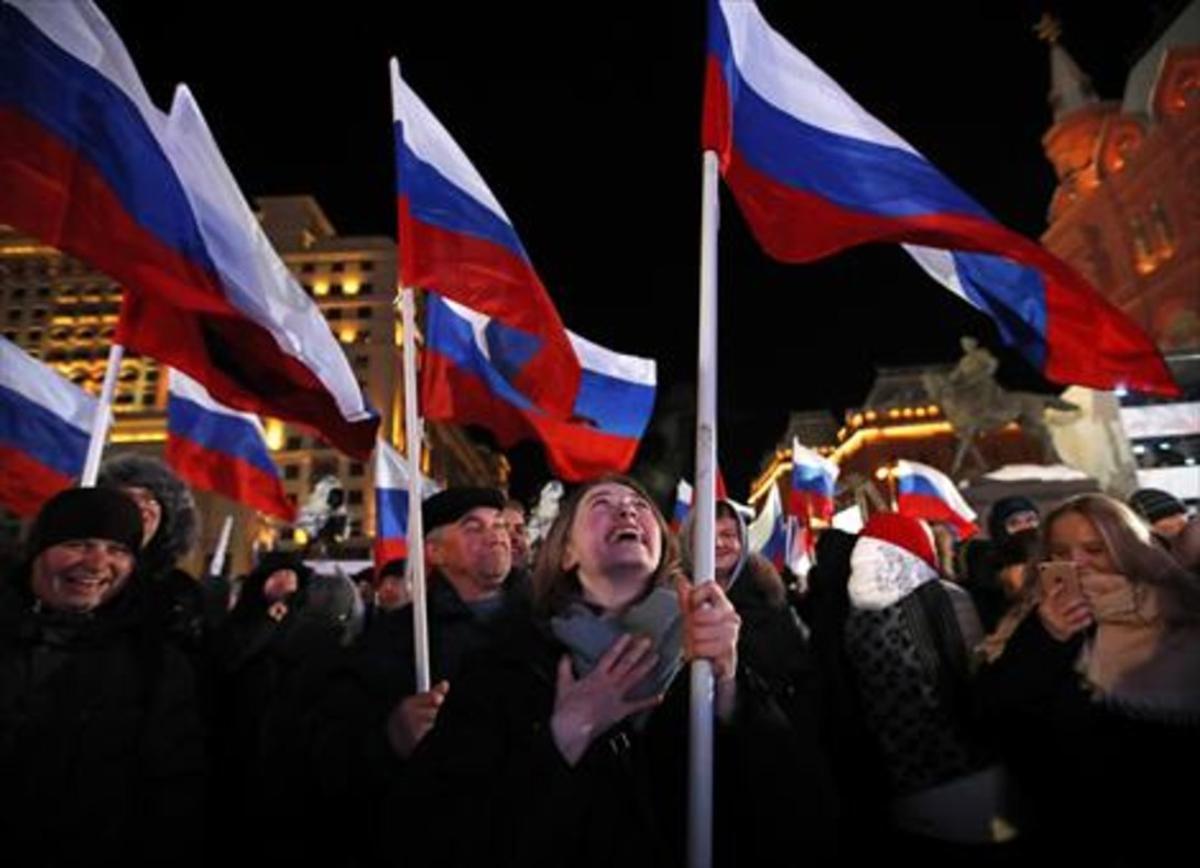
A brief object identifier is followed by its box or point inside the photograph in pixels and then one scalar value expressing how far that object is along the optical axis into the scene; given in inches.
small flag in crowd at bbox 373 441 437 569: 314.7
